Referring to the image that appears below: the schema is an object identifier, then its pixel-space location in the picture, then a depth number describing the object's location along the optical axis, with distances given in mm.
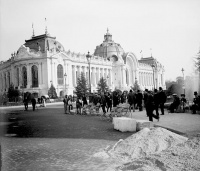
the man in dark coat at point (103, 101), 16703
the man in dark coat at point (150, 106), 11758
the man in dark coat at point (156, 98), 13535
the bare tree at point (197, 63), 26055
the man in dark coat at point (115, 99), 19688
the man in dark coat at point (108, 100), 17531
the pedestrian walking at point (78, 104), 19022
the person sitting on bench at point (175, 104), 15328
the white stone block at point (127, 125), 9961
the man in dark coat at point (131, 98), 17688
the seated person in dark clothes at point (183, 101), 15320
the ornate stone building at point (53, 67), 56688
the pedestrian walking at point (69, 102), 20094
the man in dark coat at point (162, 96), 13562
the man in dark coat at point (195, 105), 13789
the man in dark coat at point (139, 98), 17672
